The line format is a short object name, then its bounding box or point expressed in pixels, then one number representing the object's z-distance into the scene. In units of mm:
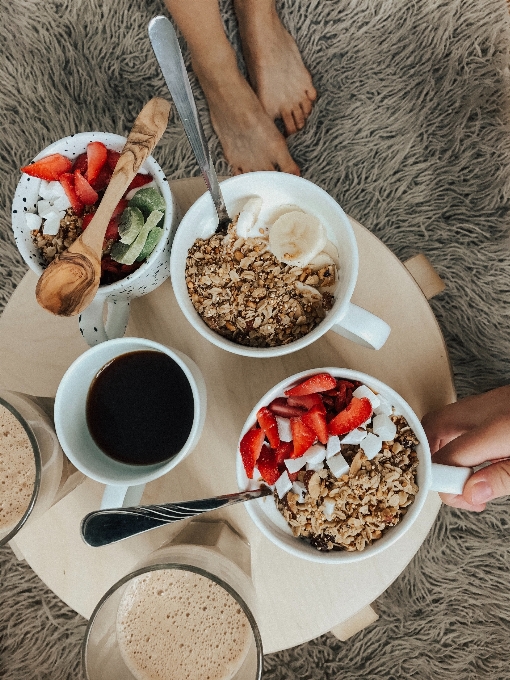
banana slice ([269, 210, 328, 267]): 755
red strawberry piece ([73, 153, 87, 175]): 769
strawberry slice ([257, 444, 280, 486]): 739
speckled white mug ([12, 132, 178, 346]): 731
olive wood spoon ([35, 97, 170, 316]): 643
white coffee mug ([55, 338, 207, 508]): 700
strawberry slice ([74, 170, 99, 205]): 756
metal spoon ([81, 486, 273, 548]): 636
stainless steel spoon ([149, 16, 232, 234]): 600
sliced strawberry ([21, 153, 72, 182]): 757
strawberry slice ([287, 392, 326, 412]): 724
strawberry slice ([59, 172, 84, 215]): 763
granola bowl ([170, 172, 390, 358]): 750
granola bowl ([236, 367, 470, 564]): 713
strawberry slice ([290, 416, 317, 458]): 721
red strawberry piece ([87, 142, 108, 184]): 752
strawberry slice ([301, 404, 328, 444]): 718
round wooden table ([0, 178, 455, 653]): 828
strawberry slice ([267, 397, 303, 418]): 728
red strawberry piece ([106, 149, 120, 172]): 767
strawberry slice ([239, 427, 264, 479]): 715
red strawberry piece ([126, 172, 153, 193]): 756
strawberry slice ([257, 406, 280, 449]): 720
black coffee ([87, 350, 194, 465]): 794
